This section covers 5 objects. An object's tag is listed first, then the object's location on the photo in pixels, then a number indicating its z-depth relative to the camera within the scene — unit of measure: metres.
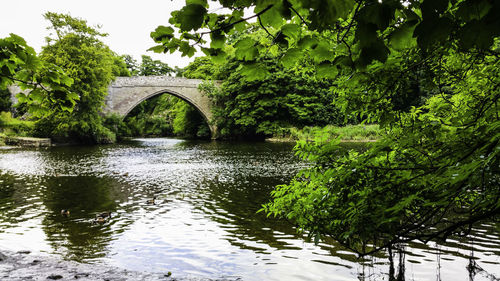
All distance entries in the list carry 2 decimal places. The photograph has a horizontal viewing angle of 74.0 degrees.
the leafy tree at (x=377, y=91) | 1.03
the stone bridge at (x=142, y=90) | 33.44
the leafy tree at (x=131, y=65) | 62.74
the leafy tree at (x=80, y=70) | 25.55
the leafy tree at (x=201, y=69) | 40.19
